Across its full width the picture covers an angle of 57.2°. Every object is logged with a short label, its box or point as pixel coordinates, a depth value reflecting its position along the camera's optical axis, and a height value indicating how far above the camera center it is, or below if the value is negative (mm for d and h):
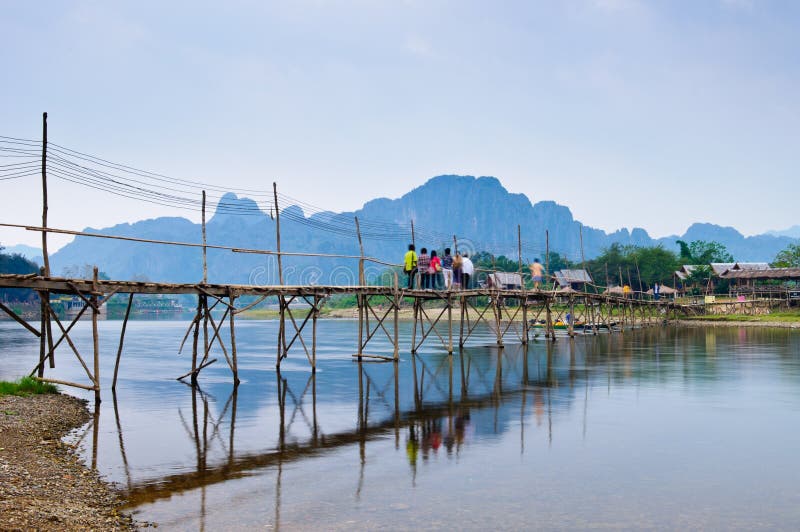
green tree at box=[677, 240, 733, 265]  115938 +7558
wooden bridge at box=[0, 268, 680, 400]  21250 +125
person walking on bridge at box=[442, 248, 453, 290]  37844 +1709
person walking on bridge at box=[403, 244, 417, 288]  34125 +1804
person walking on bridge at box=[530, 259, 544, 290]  44969 +1682
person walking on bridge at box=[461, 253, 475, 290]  39094 +1587
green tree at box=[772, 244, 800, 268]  101262 +5436
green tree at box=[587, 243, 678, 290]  109250 +5007
